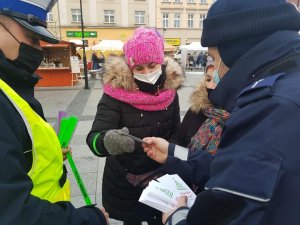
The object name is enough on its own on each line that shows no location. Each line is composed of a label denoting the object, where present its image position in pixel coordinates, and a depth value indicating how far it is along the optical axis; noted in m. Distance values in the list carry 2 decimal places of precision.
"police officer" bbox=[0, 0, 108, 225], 1.03
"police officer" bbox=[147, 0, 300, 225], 0.78
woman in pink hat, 2.20
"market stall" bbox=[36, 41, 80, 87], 13.09
